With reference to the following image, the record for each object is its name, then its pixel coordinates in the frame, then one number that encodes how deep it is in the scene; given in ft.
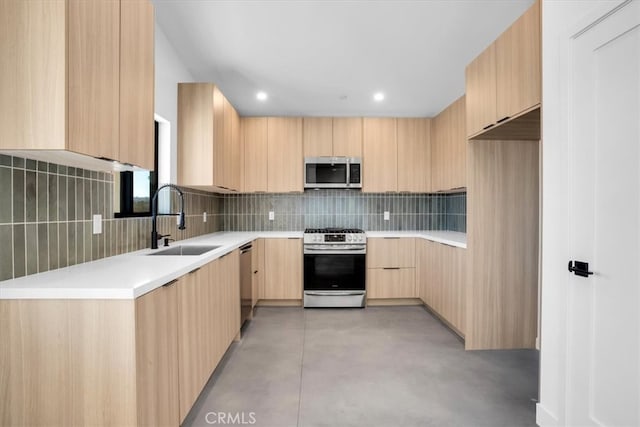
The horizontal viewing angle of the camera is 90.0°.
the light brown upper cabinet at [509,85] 5.96
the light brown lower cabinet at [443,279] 9.20
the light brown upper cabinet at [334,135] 13.44
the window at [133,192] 6.77
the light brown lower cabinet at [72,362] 3.59
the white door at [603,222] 4.11
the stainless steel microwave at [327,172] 13.32
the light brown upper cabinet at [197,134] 9.24
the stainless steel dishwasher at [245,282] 9.48
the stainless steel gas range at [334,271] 12.39
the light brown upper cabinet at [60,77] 3.54
